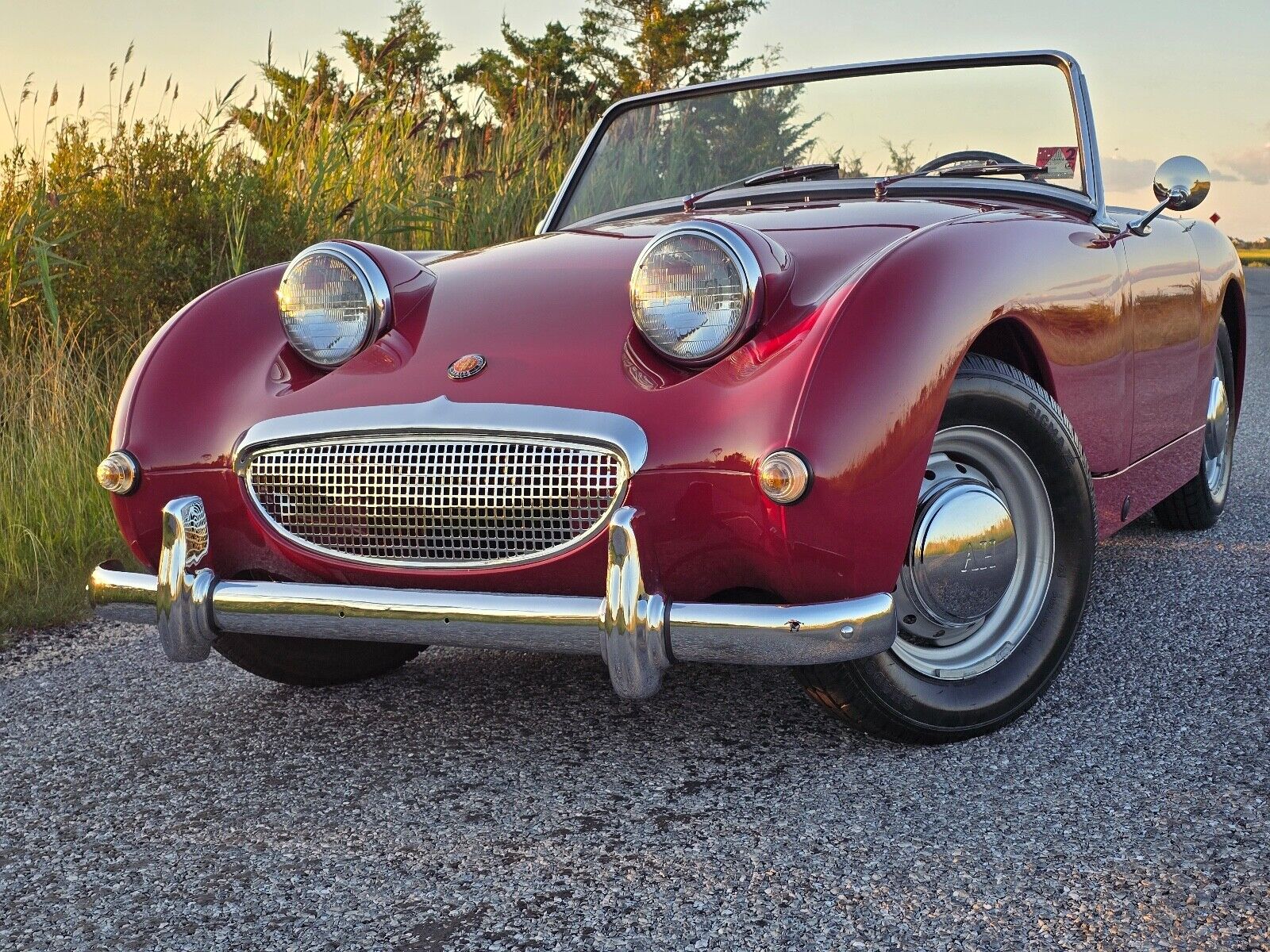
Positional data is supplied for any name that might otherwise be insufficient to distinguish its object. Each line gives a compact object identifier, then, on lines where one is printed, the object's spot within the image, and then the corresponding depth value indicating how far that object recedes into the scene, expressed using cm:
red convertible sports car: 214
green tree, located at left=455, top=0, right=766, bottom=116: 2338
